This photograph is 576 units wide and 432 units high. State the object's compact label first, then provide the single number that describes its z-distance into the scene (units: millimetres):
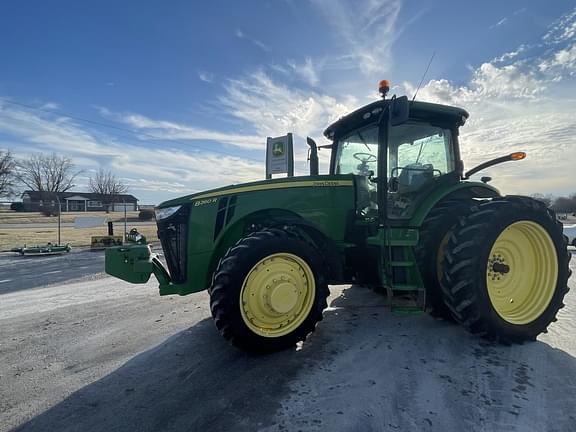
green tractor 2939
